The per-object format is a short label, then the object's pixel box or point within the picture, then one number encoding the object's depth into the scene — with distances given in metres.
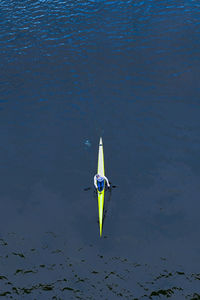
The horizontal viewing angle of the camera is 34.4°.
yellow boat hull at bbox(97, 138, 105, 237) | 40.28
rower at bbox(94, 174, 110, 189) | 41.76
